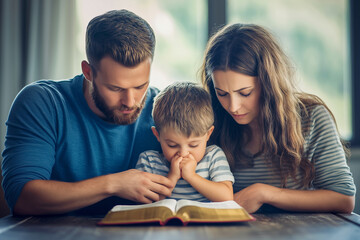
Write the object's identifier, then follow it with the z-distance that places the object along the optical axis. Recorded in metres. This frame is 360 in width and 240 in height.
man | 1.25
